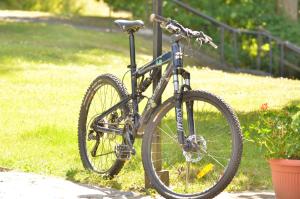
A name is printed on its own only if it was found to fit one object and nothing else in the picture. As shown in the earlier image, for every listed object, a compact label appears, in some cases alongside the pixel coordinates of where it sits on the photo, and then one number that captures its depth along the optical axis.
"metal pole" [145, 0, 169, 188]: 7.46
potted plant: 6.73
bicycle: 6.95
